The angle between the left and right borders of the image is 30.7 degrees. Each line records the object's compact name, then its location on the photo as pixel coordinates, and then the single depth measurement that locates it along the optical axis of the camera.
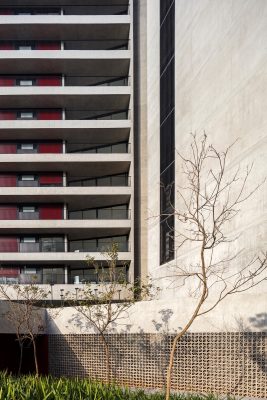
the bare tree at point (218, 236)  17.25
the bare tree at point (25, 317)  19.95
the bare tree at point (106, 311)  17.34
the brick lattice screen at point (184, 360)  14.74
